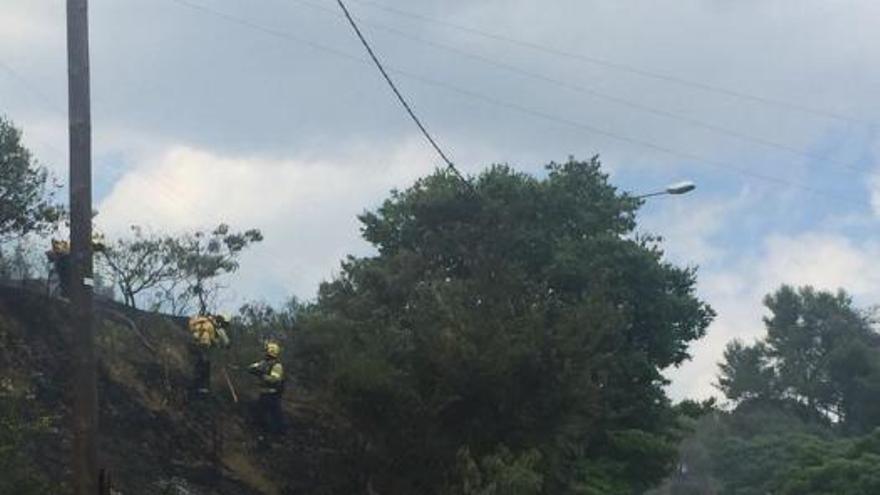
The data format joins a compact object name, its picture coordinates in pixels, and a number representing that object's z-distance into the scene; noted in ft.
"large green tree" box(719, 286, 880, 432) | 300.81
